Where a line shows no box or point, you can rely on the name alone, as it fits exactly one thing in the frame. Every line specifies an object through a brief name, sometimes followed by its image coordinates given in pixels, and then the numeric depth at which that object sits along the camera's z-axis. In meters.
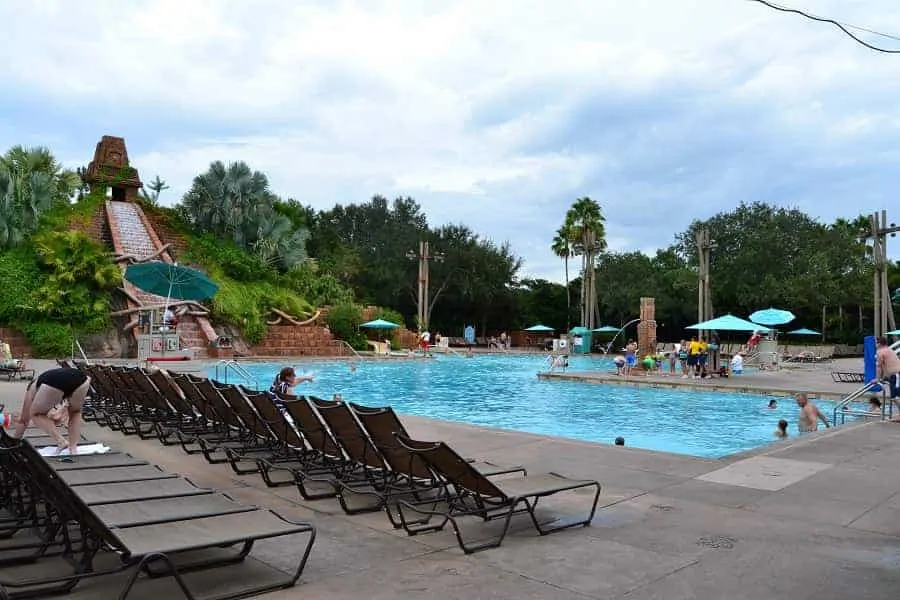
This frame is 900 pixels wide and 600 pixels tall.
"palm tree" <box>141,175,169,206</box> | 38.41
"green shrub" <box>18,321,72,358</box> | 26.91
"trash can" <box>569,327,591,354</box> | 43.38
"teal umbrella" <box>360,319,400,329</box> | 37.50
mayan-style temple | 37.12
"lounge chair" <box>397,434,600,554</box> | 4.50
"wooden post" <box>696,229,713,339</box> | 29.62
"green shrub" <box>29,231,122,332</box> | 27.47
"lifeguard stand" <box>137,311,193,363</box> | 19.47
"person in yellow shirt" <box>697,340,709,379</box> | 22.03
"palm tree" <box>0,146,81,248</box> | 28.97
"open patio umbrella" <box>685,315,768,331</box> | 23.62
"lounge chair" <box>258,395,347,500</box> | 5.92
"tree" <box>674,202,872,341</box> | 40.69
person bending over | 6.23
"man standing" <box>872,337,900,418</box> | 10.88
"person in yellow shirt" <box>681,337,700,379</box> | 22.09
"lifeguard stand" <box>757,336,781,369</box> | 26.69
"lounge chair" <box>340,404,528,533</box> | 4.97
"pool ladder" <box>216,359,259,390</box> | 17.86
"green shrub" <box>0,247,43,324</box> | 26.98
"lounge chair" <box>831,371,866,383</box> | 19.98
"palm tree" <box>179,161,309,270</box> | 36.25
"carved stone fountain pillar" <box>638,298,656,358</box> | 26.19
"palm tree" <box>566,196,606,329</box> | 48.25
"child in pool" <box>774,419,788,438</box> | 11.27
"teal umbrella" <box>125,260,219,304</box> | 17.19
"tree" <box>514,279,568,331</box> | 57.99
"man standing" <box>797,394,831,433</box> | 11.01
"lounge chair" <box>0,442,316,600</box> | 3.29
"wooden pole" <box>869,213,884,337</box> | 27.80
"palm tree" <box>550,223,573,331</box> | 51.25
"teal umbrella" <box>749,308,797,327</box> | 26.56
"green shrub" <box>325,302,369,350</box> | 37.09
